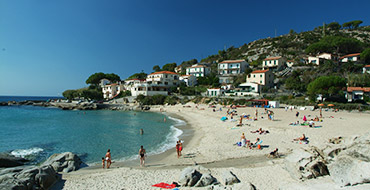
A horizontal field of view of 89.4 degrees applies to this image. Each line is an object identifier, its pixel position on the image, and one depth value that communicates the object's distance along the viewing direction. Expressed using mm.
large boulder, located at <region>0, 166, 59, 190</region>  7180
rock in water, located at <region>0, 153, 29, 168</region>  11080
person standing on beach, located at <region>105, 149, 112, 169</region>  10982
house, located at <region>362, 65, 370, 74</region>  48300
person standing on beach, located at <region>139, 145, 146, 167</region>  11102
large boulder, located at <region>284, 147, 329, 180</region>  7254
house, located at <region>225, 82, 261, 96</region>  47000
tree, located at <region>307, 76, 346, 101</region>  34969
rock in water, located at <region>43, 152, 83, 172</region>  10469
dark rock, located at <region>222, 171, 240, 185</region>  7485
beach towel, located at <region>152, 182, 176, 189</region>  7557
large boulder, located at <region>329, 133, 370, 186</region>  5551
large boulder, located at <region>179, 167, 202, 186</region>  7623
